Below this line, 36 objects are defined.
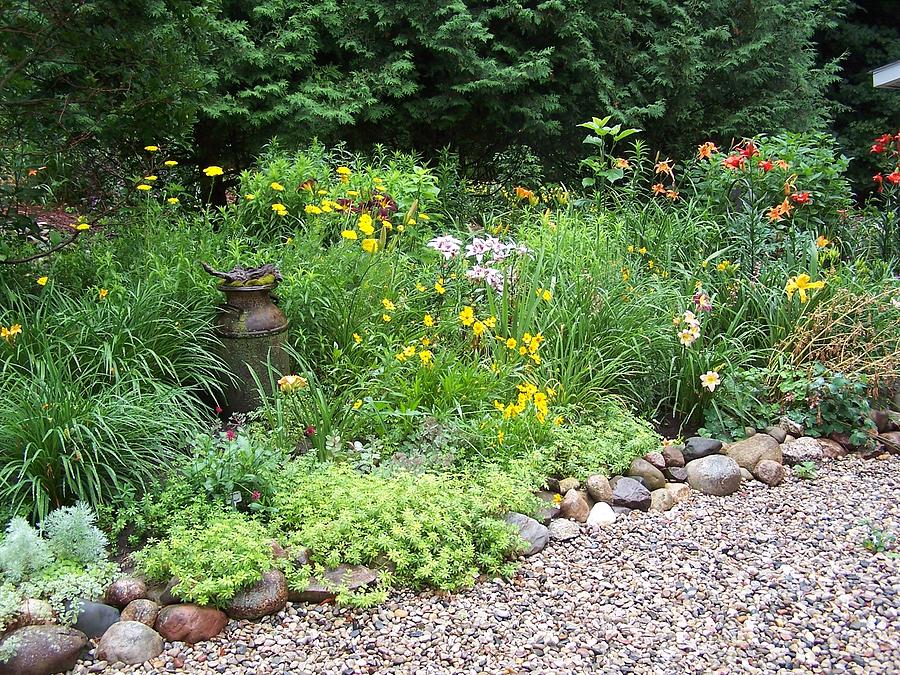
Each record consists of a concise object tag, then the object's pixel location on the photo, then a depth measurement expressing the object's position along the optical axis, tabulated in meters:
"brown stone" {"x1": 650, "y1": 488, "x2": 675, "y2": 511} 3.27
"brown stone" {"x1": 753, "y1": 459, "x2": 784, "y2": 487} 3.49
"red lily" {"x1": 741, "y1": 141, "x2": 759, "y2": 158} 4.79
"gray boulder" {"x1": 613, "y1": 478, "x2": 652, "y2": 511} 3.21
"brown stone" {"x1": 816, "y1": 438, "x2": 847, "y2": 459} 3.77
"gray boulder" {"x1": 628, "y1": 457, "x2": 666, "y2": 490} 3.38
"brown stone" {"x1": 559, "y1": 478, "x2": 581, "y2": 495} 3.20
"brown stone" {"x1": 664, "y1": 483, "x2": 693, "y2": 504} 3.33
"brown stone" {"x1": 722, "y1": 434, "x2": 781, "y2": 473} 3.57
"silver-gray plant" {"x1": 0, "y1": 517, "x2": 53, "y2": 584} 2.30
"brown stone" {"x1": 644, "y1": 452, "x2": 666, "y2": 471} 3.45
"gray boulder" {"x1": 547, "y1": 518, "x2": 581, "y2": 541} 2.96
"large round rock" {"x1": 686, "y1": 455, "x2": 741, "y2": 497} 3.39
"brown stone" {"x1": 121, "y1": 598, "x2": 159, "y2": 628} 2.33
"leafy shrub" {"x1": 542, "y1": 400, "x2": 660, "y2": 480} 3.28
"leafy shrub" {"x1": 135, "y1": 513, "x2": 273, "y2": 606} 2.32
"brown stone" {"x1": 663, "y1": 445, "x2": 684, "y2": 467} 3.49
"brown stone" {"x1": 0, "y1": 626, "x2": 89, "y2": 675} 2.11
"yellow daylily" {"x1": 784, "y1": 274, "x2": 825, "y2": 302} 3.85
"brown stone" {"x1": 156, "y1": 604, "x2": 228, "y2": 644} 2.28
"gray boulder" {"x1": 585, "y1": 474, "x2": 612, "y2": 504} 3.21
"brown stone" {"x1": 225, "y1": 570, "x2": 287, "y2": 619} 2.37
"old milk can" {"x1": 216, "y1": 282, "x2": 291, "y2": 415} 3.50
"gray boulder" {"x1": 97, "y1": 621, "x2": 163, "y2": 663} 2.20
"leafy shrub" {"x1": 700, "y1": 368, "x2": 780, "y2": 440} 3.77
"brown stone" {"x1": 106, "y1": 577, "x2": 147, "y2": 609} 2.38
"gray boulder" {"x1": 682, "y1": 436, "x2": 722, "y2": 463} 3.59
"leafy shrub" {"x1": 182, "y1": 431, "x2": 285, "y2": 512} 2.69
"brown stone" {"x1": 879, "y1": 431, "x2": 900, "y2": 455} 3.87
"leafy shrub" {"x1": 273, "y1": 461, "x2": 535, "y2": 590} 2.57
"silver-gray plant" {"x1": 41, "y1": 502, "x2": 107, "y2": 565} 2.43
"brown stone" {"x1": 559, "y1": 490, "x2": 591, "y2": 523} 3.10
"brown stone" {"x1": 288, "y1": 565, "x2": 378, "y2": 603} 2.46
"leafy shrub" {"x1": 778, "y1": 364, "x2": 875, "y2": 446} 3.85
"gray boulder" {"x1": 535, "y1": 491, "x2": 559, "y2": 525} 3.02
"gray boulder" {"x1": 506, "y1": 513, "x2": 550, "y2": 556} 2.84
